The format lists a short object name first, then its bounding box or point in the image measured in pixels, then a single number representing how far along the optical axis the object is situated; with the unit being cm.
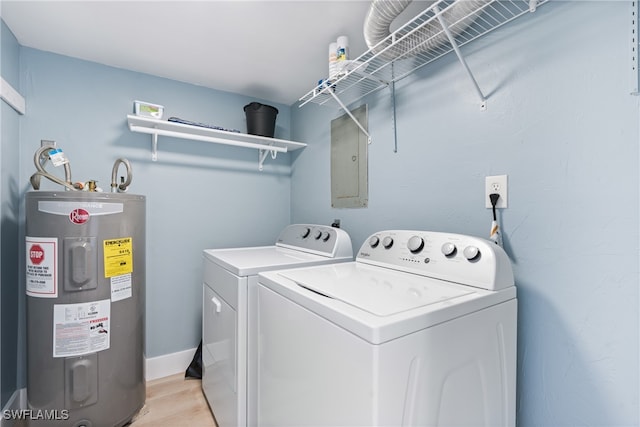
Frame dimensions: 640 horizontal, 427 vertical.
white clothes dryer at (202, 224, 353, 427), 127
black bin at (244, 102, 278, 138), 218
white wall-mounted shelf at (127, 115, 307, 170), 181
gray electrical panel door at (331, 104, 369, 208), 179
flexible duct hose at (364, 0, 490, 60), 104
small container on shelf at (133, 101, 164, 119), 176
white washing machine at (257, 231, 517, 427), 69
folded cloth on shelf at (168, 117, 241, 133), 188
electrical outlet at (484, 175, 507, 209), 110
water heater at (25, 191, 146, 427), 134
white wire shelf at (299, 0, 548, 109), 105
